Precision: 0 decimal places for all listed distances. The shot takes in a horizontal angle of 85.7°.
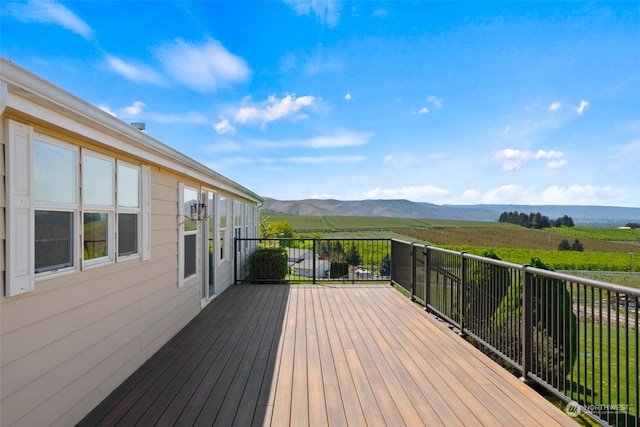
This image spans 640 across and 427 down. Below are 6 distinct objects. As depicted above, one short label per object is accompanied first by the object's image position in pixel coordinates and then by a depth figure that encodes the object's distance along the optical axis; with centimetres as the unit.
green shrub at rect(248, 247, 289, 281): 726
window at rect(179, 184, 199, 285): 423
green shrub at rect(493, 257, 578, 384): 242
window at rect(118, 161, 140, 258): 284
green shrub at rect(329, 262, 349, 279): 891
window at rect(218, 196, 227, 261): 608
